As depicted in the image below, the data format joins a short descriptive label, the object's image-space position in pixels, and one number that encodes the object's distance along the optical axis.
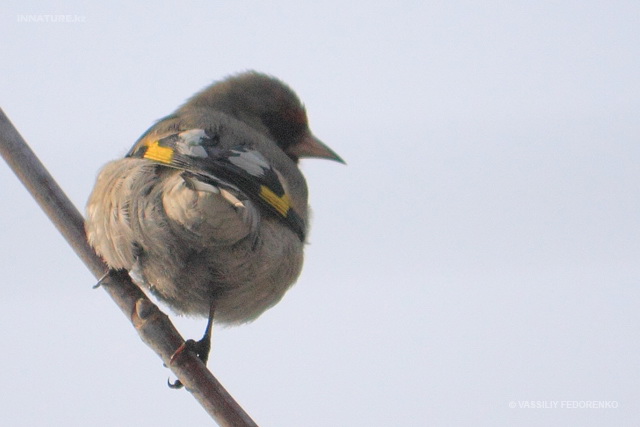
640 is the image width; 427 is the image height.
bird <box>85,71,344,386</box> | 7.68
